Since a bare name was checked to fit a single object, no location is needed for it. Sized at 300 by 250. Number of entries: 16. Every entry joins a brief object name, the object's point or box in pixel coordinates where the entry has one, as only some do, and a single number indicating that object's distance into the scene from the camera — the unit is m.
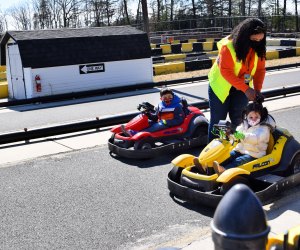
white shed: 15.30
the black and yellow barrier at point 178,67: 20.34
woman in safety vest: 5.00
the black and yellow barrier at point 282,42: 30.38
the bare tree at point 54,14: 69.19
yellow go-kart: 4.38
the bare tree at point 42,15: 70.50
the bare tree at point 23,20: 76.44
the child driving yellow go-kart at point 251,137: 4.76
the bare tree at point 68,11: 66.56
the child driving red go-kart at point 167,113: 6.68
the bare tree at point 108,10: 63.56
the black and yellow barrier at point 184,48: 31.21
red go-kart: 6.36
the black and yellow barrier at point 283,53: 23.28
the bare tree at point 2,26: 73.25
